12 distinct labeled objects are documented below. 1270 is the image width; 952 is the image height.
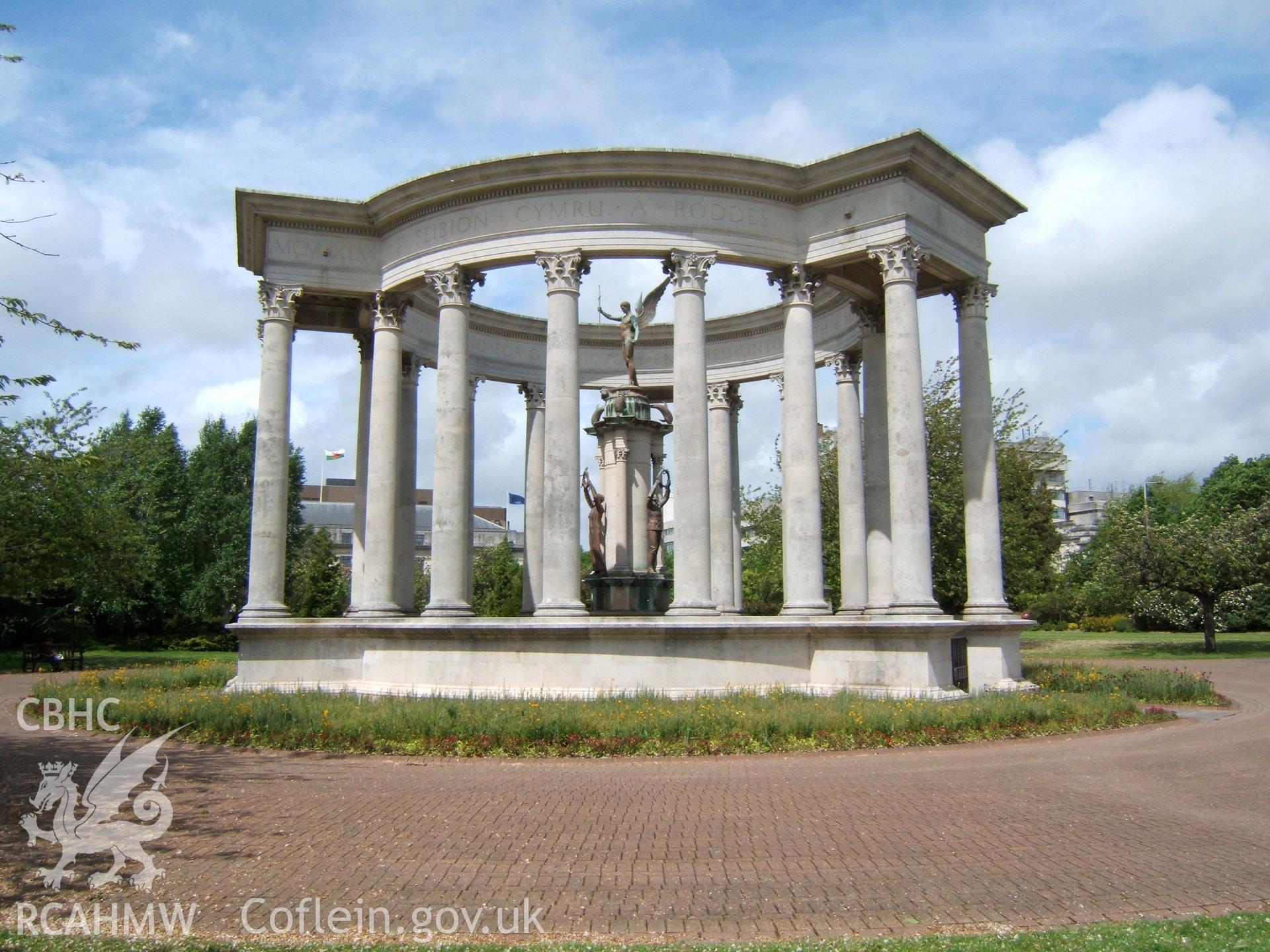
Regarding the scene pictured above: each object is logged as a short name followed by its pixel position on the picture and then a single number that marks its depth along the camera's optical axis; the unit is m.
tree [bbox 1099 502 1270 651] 58.22
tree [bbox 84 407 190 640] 85.06
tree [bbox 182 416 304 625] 87.69
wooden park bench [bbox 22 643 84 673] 58.25
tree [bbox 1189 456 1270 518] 104.94
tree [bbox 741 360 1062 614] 62.75
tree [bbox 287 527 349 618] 89.25
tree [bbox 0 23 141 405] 14.95
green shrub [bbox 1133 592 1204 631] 76.12
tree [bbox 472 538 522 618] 84.00
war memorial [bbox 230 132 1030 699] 32.03
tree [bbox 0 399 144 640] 35.41
